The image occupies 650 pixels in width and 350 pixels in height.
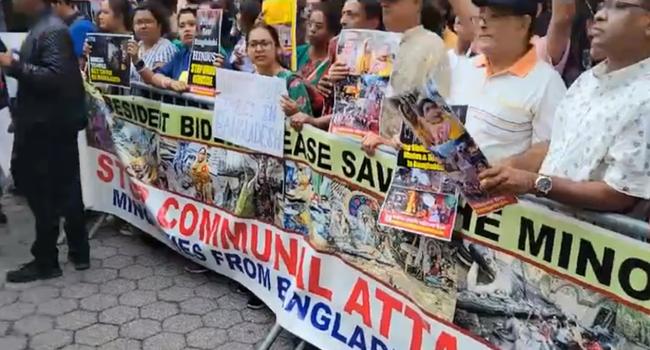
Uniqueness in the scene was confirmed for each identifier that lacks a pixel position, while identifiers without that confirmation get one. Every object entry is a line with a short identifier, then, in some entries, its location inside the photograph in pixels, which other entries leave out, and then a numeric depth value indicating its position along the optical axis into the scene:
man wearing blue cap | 2.57
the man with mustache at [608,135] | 2.09
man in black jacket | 4.26
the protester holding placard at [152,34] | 5.04
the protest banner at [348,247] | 2.18
